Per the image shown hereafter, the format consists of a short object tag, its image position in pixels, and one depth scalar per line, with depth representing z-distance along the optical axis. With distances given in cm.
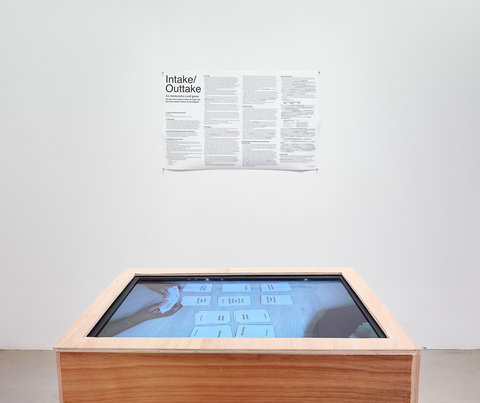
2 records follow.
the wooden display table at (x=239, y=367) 91
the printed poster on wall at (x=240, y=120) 224
